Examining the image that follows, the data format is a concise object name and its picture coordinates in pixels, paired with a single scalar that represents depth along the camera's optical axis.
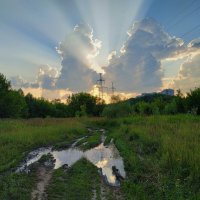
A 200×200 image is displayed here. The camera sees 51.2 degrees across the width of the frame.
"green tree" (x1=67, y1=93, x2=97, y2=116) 87.47
